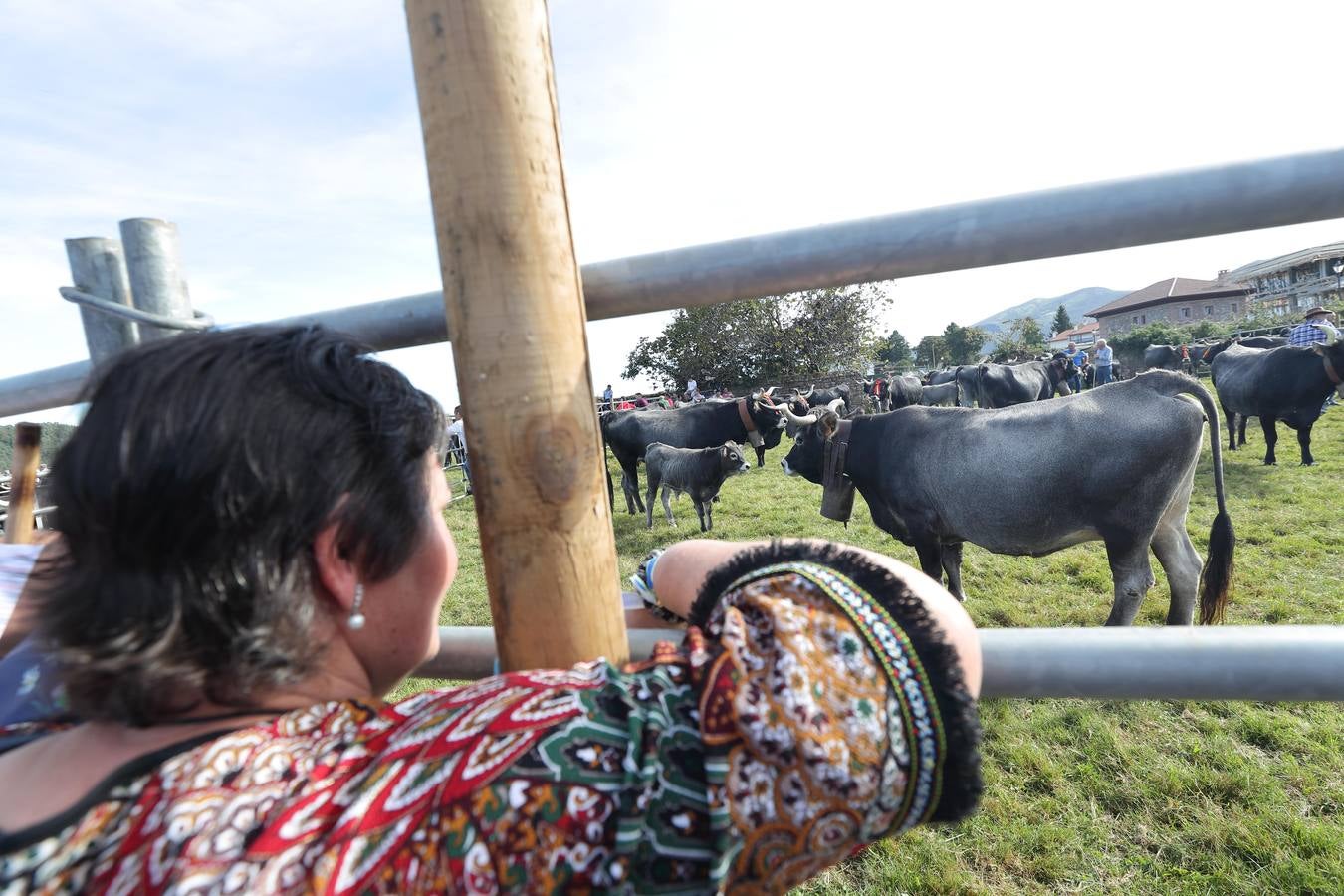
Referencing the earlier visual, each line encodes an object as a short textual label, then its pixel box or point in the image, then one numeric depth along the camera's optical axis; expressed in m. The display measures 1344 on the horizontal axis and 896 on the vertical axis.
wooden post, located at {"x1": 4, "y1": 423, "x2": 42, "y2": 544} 1.43
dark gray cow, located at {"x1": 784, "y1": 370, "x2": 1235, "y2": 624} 4.46
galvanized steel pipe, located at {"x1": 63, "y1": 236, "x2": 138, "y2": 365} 1.32
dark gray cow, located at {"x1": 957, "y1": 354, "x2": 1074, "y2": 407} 17.69
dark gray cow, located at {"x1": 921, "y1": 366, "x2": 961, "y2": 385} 23.67
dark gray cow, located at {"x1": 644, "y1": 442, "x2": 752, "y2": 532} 9.77
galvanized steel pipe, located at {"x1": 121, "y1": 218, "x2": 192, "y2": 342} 1.28
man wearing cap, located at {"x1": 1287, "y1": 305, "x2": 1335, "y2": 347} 14.01
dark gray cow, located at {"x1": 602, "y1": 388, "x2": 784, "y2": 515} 12.58
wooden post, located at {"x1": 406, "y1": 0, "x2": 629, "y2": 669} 0.92
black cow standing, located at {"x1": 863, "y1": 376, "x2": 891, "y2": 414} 24.22
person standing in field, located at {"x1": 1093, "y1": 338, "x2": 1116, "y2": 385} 22.27
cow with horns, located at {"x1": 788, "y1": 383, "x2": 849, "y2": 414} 21.76
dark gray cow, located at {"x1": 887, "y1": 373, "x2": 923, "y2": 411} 21.44
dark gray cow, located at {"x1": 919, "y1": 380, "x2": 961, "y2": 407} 20.66
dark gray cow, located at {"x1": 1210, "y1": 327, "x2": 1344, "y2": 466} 10.36
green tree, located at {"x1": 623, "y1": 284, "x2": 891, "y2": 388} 32.38
